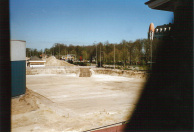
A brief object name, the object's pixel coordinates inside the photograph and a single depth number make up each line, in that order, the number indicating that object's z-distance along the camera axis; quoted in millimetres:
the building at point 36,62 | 59966
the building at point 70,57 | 95362
